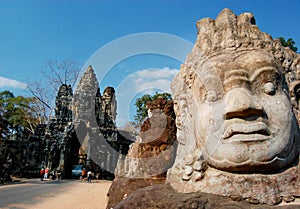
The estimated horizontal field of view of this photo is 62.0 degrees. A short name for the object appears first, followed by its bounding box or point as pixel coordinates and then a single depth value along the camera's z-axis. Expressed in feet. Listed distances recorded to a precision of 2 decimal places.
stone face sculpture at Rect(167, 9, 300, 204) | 6.90
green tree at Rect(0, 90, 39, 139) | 85.10
